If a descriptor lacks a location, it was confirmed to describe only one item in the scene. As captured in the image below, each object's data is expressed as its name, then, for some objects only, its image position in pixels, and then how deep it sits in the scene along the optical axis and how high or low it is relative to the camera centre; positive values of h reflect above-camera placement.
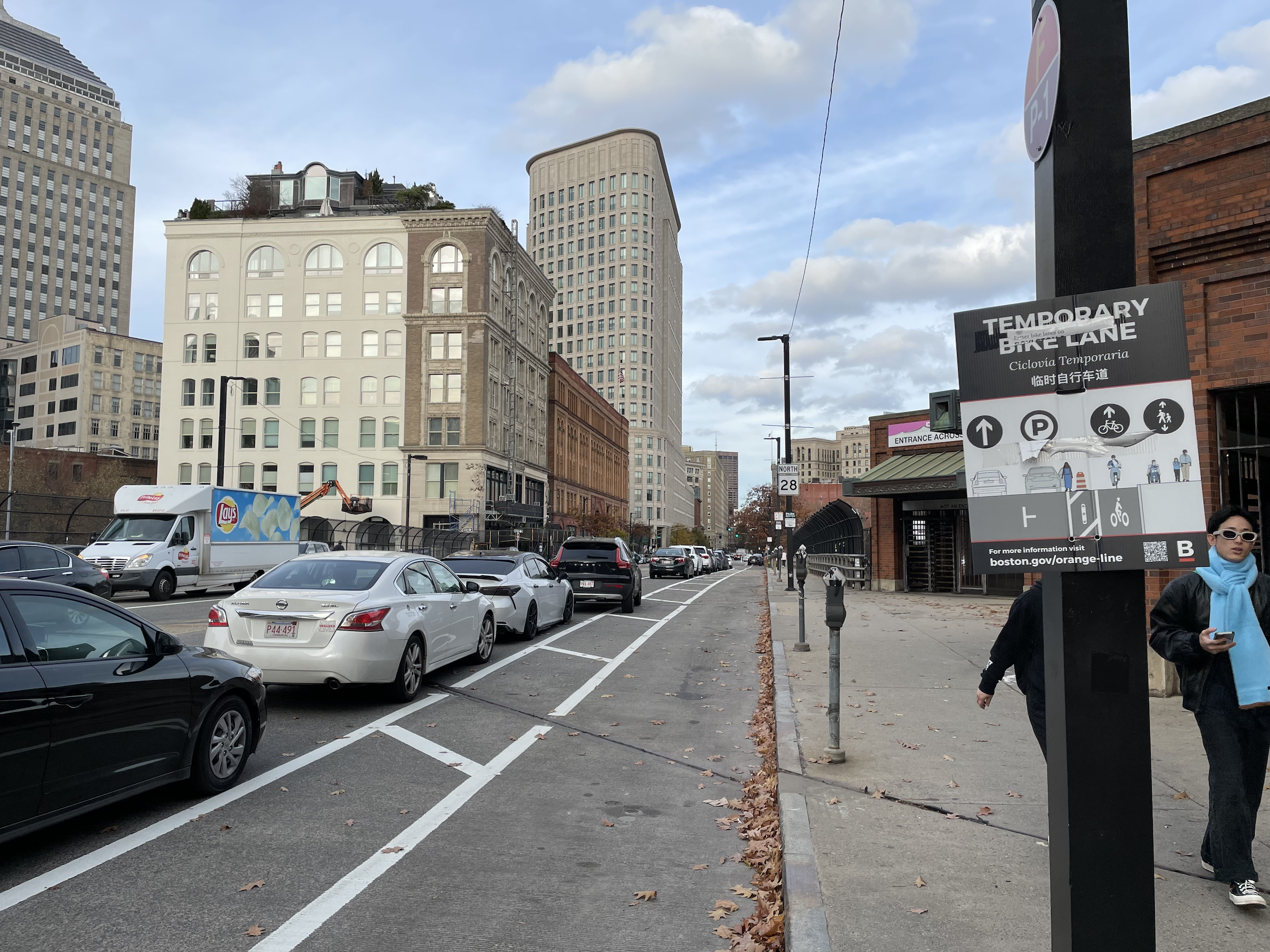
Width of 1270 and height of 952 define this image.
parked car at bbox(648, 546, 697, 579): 46.03 -0.92
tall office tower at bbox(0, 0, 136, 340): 144.12 +55.75
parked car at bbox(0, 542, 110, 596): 16.39 -0.41
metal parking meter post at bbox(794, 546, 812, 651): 14.18 -0.80
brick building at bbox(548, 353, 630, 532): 87.00 +10.14
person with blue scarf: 4.26 -0.63
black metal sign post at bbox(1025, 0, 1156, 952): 2.89 -0.39
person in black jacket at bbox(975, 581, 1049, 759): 4.92 -0.57
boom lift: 53.53 +2.66
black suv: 20.72 -0.54
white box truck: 22.69 +0.10
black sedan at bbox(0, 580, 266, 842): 4.64 -0.92
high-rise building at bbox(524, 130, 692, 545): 154.75 +47.51
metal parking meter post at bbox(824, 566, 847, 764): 7.23 -0.78
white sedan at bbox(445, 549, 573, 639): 14.70 -0.68
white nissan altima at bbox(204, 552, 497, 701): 8.77 -0.77
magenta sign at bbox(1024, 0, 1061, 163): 3.26 +1.67
